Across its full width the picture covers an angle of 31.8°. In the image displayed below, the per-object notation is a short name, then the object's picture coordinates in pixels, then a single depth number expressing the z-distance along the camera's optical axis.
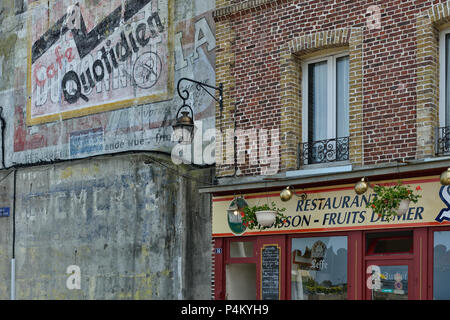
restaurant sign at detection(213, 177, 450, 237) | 11.47
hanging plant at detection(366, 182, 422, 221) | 11.55
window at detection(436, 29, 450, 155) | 11.73
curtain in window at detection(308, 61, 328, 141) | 13.41
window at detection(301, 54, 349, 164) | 13.02
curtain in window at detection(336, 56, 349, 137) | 13.02
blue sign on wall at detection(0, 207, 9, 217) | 20.02
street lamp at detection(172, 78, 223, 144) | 13.91
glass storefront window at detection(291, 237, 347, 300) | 12.66
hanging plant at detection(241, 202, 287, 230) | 13.20
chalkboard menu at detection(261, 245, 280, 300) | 13.48
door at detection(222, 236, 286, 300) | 13.46
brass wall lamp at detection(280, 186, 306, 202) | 12.89
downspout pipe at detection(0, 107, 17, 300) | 19.53
